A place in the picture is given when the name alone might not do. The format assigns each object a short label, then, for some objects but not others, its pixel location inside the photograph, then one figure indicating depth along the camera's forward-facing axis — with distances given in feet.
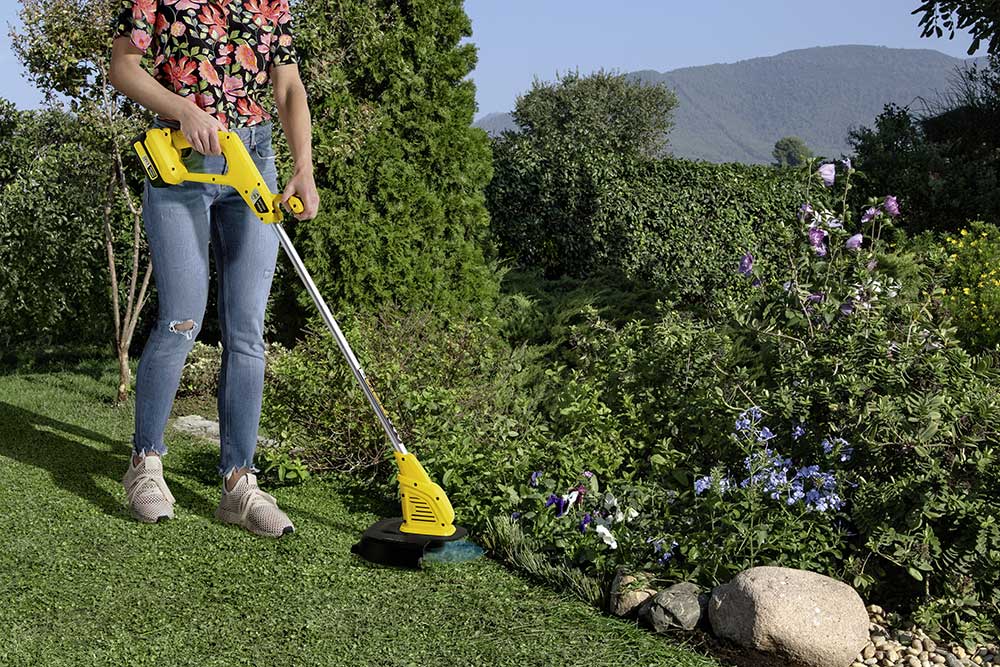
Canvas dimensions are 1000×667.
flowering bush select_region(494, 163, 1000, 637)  10.55
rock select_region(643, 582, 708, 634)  9.97
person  10.88
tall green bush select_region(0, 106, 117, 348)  22.68
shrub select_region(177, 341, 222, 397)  21.01
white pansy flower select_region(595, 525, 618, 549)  11.08
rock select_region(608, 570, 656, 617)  10.40
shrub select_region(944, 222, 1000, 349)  21.26
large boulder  9.47
